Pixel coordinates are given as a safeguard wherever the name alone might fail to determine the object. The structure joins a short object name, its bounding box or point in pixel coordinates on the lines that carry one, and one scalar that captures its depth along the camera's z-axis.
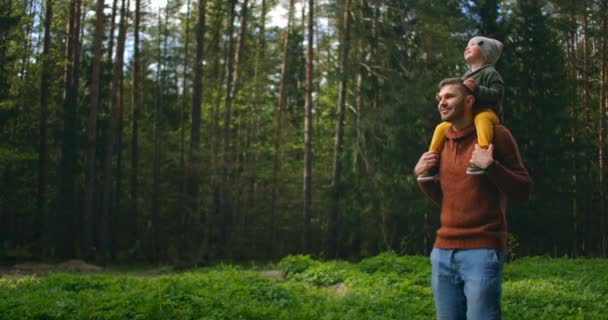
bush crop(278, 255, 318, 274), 14.04
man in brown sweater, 3.07
